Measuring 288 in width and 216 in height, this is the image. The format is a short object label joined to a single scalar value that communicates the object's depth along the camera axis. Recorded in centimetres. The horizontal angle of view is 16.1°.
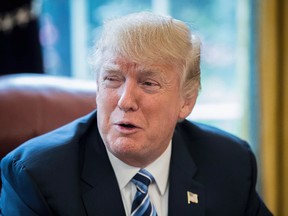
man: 159
